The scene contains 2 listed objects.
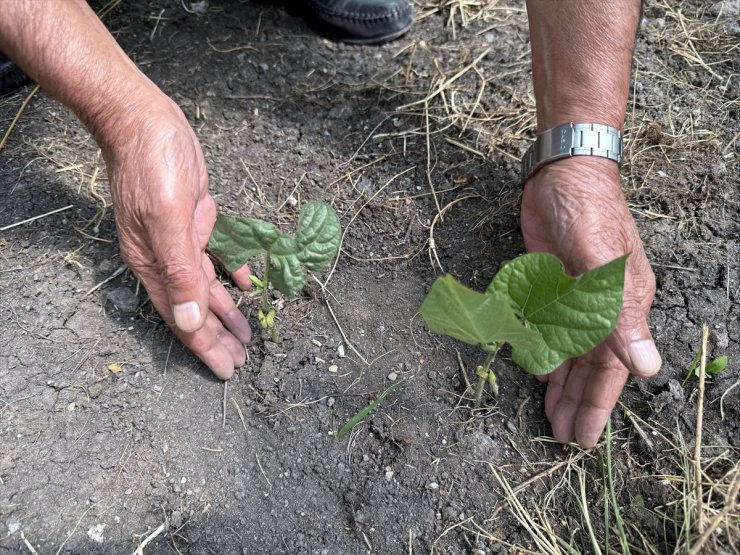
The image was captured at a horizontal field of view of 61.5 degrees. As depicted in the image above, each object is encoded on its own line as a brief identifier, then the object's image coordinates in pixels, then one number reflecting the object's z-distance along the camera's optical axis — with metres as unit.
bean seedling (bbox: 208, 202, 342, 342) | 0.34
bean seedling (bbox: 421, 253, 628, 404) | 0.27
